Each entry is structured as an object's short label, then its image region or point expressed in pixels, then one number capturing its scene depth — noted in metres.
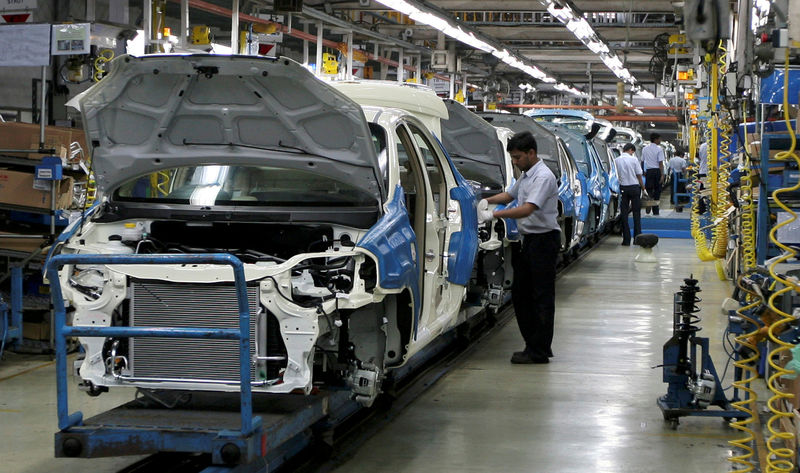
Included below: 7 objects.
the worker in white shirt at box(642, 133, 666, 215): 25.75
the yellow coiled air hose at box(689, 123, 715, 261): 15.84
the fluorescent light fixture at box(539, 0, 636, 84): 16.31
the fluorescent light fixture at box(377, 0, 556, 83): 15.53
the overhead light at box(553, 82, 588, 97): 36.22
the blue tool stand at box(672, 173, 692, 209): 27.74
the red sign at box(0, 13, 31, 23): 9.82
